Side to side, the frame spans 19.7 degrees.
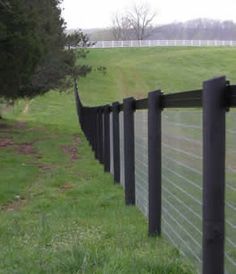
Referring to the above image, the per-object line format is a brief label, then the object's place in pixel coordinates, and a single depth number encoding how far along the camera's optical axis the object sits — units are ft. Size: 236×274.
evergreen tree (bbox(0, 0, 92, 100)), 67.87
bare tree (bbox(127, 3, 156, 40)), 471.62
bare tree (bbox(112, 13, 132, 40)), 473.67
